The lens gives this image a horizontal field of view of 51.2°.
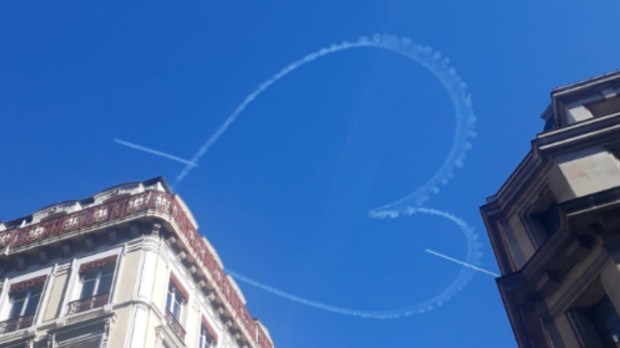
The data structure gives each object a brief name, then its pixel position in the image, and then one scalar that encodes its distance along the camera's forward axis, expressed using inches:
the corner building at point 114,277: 1054.4
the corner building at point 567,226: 754.2
